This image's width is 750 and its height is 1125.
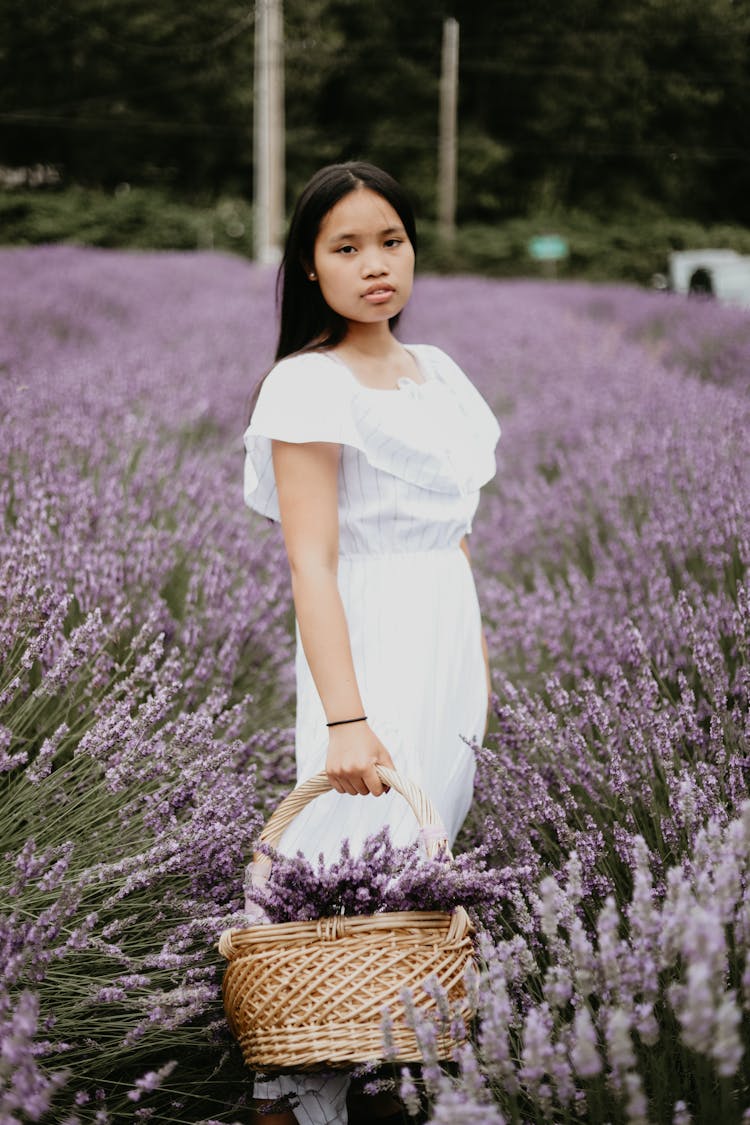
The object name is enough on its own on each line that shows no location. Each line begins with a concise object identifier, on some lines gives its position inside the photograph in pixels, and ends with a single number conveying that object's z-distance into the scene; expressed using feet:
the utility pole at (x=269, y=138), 47.09
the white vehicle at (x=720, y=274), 50.37
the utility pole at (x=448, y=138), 77.71
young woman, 5.27
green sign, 54.34
